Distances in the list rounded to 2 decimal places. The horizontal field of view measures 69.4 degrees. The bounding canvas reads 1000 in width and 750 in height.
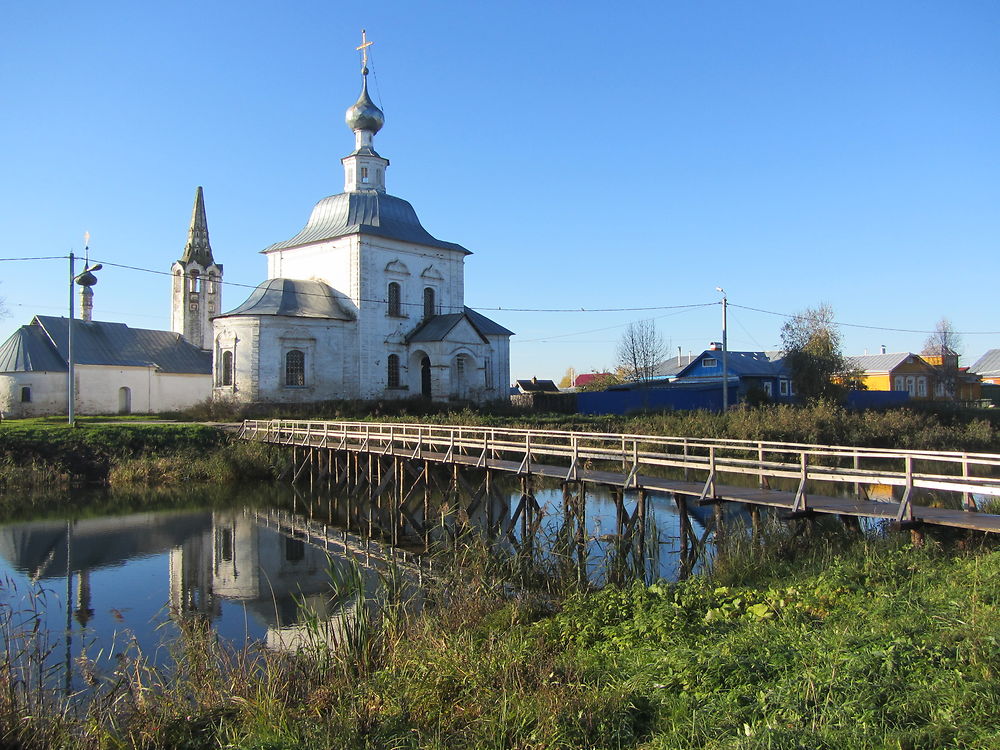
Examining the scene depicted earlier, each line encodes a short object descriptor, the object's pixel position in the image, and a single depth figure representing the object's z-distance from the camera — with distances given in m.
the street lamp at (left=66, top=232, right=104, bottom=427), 25.42
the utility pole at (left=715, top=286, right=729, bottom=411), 28.86
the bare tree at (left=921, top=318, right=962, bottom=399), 49.12
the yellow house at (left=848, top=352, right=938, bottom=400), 54.56
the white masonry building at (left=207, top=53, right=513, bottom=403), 31.23
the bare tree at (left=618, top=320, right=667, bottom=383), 50.50
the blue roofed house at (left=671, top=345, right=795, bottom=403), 45.78
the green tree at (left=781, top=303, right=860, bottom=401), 39.59
